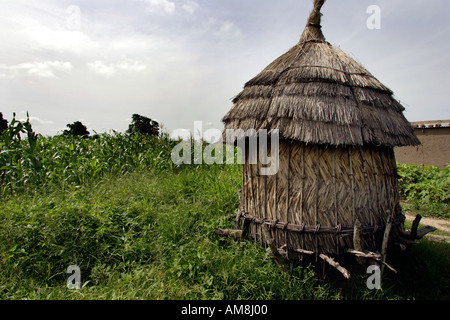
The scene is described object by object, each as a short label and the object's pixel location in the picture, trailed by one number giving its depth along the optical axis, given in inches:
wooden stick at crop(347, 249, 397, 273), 120.6
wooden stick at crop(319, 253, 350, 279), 115.0
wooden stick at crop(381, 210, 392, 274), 129.0
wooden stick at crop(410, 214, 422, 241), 147.4
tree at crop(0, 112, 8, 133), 467.8
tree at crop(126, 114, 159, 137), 563.8
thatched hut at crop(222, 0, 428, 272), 129.8
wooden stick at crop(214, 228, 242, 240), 153.0
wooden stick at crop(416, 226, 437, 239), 149.7
